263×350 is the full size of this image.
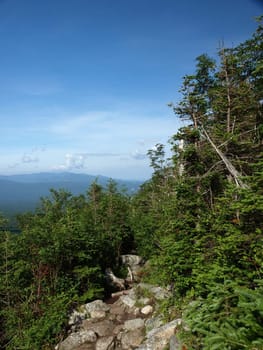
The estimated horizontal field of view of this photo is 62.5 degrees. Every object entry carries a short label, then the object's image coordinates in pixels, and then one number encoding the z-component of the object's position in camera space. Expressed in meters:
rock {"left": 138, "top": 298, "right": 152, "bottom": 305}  10.28
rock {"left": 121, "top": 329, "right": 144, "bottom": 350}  7.69
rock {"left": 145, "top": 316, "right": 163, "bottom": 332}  7.86
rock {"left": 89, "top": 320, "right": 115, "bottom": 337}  8.78
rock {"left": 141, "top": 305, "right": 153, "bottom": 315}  9.60
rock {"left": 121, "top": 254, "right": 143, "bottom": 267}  16.78
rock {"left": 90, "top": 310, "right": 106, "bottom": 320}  10.00
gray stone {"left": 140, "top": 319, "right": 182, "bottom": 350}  6.15
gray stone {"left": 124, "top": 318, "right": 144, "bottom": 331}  8.61
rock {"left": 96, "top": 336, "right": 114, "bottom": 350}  7.84
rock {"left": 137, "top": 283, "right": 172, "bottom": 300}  9.53
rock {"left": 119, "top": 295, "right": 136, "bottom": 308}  10.71
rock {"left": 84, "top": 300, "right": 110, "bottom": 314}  10.24
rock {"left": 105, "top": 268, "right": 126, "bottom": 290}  13.96
